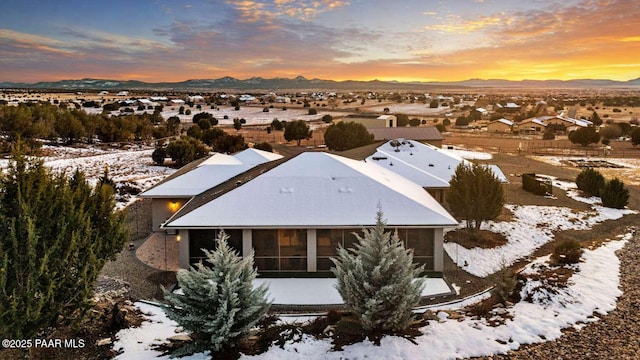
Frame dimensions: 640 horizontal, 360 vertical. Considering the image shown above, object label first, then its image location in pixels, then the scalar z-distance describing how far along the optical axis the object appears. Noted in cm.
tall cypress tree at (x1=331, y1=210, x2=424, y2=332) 1187
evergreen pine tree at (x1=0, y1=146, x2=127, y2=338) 1020
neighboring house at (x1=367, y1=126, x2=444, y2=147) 5141
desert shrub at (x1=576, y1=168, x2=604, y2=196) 3456
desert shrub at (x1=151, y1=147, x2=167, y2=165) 4275
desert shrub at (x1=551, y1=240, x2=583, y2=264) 1927
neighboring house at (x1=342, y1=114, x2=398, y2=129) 6488
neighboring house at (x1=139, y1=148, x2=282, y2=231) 2391
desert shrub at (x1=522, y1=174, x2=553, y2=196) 3519
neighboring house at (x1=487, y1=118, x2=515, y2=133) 8425
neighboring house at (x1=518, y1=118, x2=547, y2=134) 8206
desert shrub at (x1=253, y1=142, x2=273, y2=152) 4891
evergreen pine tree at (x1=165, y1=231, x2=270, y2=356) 1108
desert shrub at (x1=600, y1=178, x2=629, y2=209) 3097
